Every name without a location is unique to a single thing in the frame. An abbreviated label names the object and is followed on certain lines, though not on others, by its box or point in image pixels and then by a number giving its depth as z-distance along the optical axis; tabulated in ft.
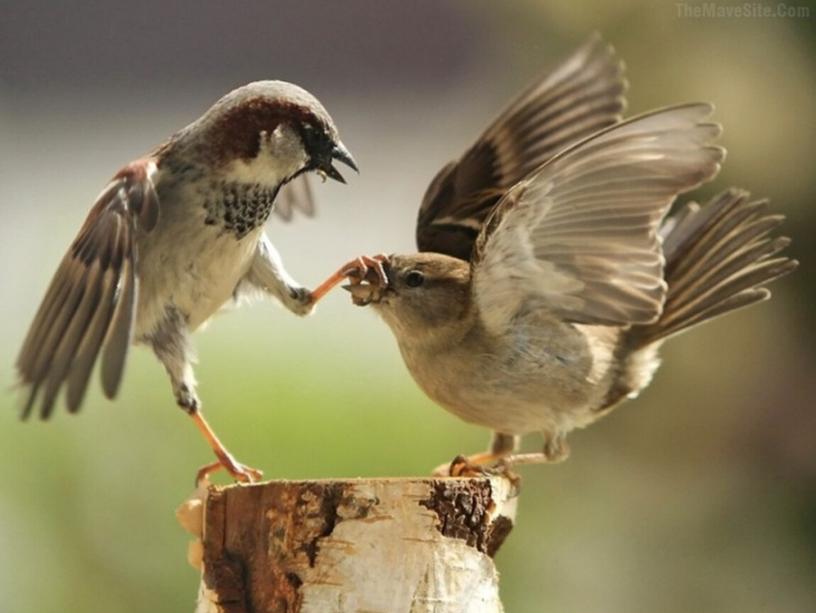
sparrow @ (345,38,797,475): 9.84
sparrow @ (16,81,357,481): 9.77
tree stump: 9.67
